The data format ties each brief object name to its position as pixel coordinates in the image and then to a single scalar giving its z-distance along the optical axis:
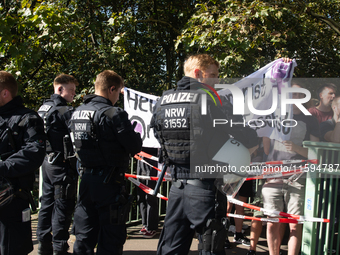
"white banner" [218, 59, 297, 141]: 3.75
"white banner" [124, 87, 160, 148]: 4.91
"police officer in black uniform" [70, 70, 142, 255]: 2.97
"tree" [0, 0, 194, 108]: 5.17
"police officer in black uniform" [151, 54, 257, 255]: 2.61
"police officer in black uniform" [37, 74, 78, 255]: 3.77
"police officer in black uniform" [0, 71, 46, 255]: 2.64
